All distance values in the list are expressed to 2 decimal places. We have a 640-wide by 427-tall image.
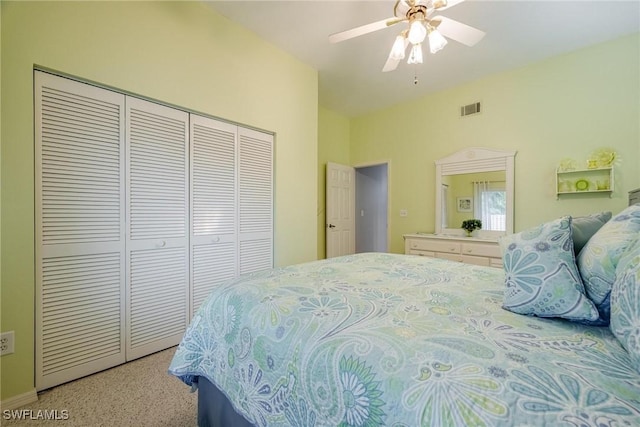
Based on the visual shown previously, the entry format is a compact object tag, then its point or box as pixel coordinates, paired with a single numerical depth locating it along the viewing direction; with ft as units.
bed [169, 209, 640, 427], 1.74
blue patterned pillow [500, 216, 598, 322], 2.72
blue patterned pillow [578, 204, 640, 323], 2.64
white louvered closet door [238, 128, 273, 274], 8.79
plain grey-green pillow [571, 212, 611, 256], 3.35
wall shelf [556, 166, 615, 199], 8.74
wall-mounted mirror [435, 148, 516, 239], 10.78
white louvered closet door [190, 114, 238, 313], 7.68
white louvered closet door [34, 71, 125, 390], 5.38
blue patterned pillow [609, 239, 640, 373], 1.98
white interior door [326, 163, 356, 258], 14.56
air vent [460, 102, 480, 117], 11.46
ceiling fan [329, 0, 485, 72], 5.59
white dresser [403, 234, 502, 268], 10.09
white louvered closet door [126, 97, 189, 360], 6.53
